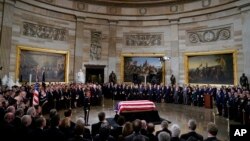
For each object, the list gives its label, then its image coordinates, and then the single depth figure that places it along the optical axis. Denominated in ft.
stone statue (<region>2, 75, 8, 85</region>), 48.42
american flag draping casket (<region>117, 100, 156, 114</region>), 33.13
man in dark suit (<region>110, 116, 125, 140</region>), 15.99
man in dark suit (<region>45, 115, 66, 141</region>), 13.16
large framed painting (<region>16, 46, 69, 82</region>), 55.11
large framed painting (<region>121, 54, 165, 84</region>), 70.95
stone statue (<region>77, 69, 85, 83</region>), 64.57
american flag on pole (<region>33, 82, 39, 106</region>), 30.38
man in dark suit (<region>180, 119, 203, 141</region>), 14.42
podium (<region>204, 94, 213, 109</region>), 50.70
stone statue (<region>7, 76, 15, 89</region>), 48.06
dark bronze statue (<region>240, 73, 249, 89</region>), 51.08
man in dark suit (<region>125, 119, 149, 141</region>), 12.39
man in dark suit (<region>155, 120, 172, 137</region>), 15.60
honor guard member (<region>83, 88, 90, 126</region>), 32.05
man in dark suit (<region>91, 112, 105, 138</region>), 16.94
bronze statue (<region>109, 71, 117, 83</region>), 70.48
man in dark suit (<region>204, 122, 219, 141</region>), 12.89
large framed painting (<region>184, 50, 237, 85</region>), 57.26
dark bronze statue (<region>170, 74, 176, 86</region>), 66.81
